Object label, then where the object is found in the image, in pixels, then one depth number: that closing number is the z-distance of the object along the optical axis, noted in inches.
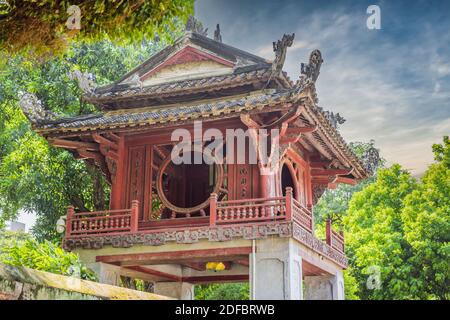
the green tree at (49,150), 675.4
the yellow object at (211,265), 508.2
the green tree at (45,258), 404.5
